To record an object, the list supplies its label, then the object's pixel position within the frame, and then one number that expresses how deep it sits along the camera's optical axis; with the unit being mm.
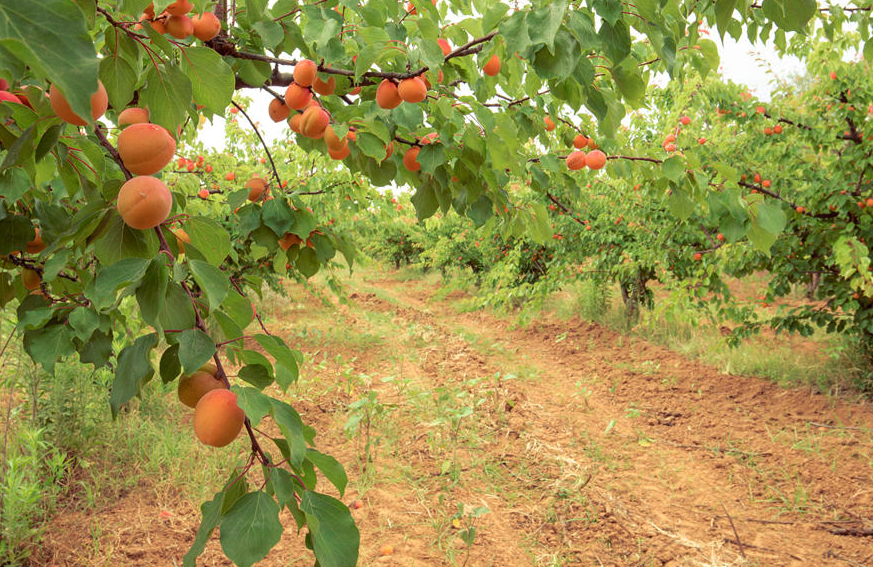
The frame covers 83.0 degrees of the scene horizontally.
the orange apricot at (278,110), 1462
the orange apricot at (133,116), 793
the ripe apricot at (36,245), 1339
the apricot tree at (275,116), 637
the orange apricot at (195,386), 765
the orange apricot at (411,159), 1597
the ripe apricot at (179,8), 949
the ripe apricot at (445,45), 1358
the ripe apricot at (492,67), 1231
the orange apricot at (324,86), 1379
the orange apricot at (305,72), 1208
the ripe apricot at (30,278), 1401
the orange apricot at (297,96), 1255
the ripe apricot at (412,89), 1136
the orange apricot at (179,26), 962
